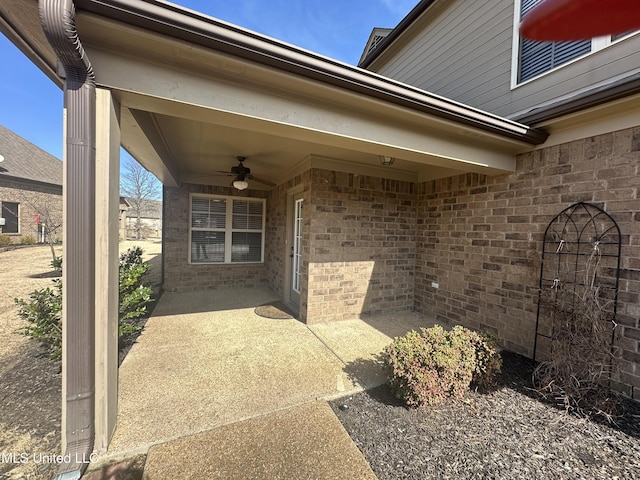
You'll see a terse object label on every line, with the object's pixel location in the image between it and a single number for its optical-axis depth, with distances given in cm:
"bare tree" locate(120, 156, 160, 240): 2634
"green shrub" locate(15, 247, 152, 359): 284
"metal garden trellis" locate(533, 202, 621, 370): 270
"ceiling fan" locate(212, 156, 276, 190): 473
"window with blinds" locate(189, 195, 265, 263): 661
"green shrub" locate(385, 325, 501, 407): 234
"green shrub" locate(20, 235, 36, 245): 1391
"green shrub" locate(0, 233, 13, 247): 1227
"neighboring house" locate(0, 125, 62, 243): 1387
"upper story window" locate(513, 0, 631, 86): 318
